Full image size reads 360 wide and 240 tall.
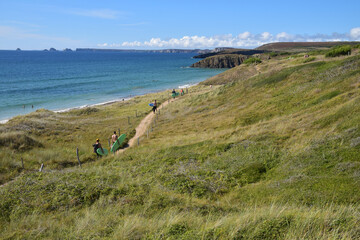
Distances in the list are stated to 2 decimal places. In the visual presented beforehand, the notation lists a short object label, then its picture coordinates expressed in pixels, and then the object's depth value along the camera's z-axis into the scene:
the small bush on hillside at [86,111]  40.41
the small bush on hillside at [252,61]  57.37
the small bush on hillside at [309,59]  38.82
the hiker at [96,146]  18.00
